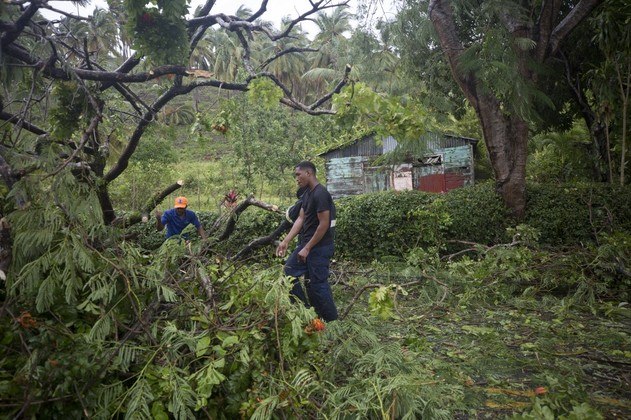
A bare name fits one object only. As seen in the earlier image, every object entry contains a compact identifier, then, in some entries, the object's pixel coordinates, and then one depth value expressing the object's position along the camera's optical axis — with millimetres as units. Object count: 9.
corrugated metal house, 20156
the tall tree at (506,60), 7996
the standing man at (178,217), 6059
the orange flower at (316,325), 3027
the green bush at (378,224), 11094
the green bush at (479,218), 10719
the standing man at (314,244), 4637
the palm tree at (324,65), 37562
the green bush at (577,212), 10258
